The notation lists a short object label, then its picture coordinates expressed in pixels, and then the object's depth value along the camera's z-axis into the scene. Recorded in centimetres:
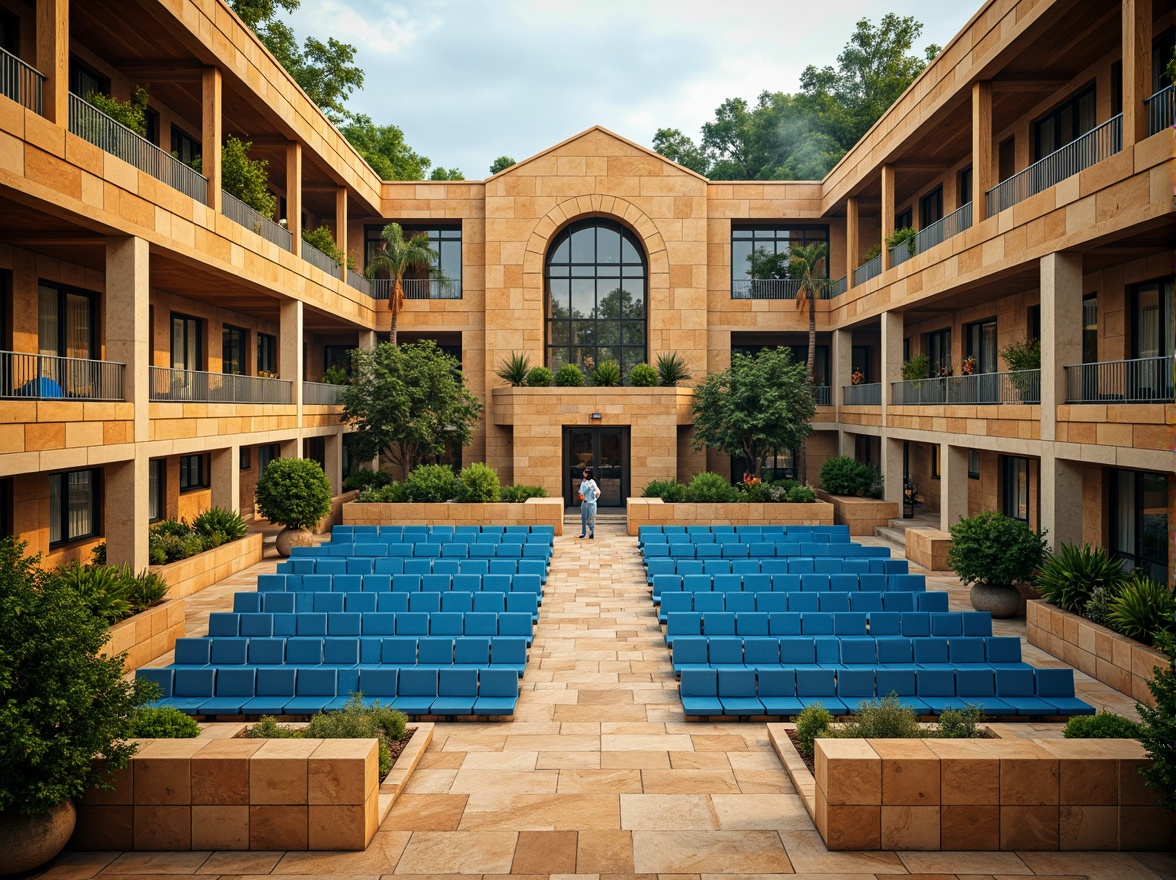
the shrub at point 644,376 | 3331
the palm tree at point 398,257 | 3391
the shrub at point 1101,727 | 862
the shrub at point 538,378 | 3322
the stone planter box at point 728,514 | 2703
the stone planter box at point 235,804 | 769
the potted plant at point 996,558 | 1642
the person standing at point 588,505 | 2676
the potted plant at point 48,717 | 705
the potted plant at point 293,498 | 2314
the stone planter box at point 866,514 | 2780
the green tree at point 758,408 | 2958
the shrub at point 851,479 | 3006
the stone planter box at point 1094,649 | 1182
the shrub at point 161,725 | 877
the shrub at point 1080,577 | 1435
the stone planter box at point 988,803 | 769
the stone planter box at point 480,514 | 2702
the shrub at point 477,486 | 2755
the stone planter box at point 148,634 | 1328
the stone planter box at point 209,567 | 1833
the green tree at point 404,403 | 2922
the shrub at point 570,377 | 3343
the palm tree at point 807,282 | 3478
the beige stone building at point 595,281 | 1580
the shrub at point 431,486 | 2772
